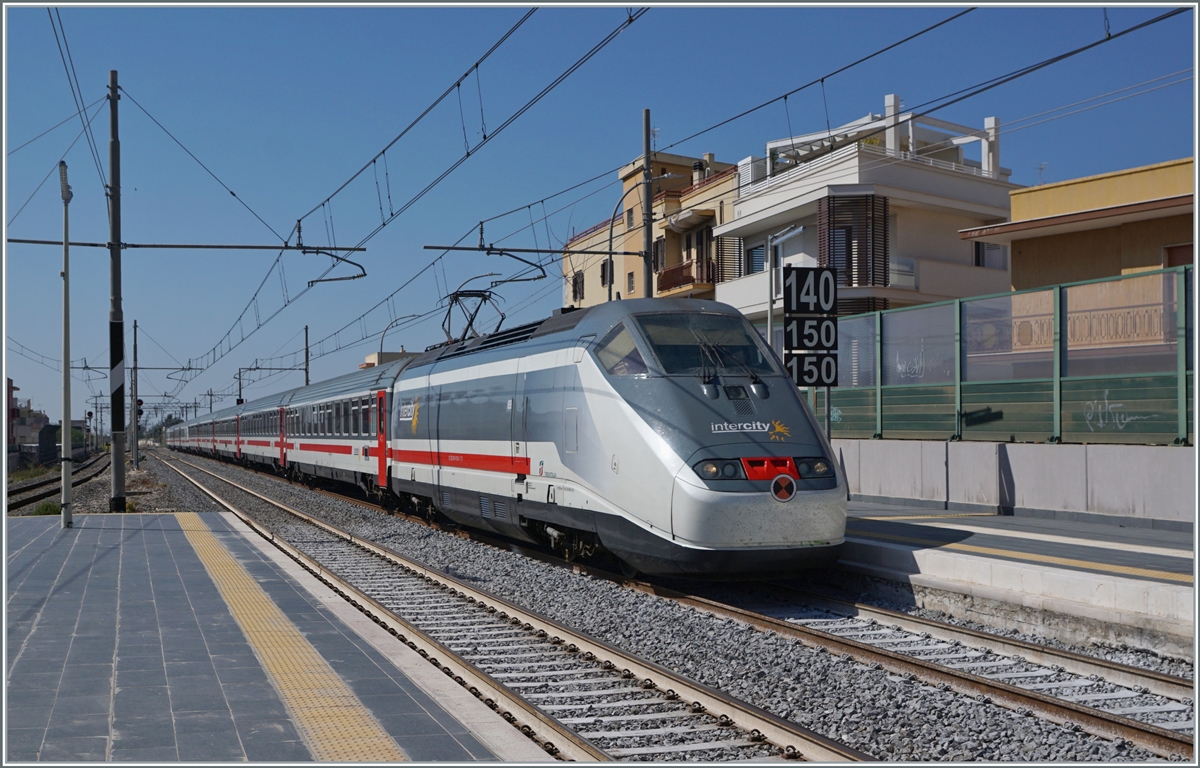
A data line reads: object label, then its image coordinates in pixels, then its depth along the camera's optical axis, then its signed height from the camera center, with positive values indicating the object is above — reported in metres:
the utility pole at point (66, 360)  15.75 +0.91
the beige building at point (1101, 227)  19.59 +3.81
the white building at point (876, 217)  28.12 +5.83
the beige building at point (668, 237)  35.16 +6.84
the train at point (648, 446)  9.22 -0.37
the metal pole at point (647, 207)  19.06 +4.09
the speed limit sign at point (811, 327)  15.30 +1.30
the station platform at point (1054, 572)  7.69 -1.55
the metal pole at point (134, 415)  40.44 +0.03
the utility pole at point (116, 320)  19.58 +1.93
